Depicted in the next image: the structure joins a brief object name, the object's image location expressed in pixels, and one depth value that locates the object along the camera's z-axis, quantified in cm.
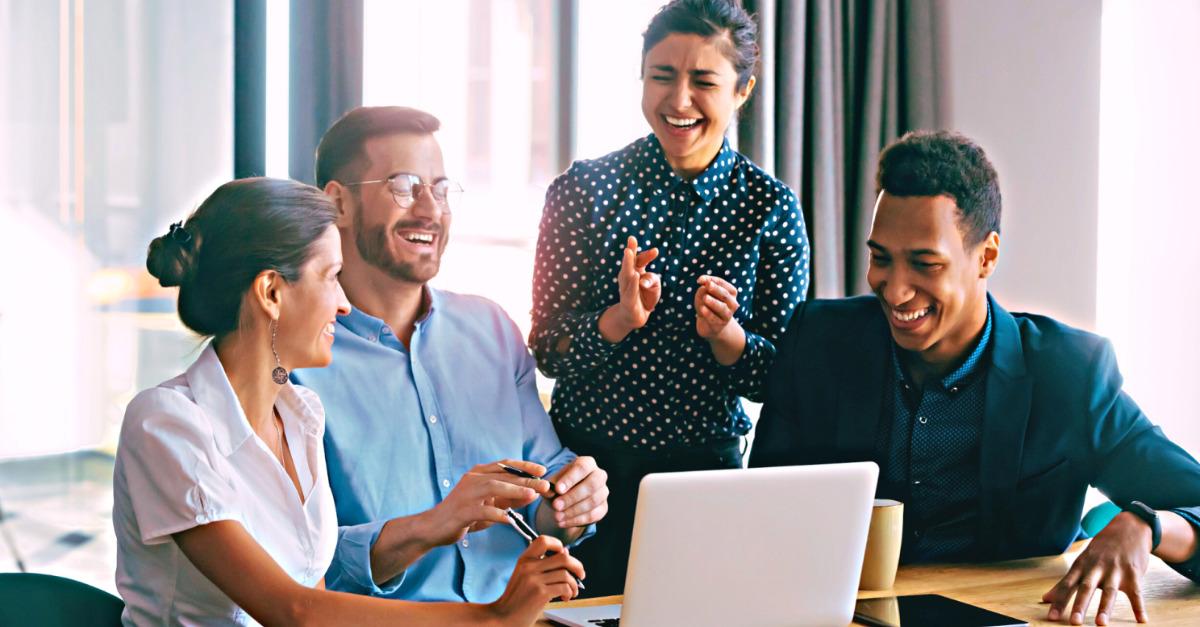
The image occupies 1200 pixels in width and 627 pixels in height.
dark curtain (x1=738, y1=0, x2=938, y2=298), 365
